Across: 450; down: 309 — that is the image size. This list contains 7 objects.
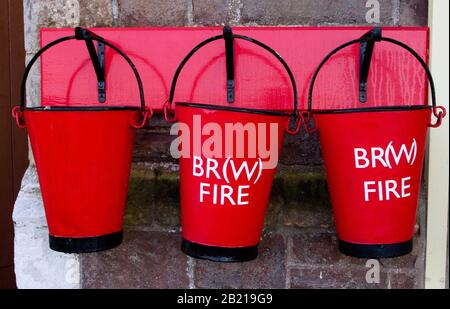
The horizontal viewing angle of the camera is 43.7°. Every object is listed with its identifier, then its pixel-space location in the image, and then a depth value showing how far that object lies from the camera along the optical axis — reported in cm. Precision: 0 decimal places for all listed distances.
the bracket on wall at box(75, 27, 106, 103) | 130
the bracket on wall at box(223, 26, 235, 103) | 120
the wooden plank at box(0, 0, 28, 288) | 223
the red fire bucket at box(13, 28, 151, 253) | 115
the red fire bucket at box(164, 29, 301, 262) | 112
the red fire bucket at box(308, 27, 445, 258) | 113
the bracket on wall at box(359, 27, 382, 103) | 122
